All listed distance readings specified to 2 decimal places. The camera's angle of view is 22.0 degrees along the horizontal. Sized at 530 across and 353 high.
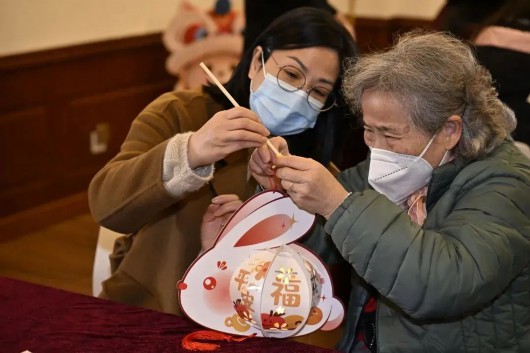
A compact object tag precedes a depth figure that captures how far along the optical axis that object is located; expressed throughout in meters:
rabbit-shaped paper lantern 1.96
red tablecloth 1.97
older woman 1.92
